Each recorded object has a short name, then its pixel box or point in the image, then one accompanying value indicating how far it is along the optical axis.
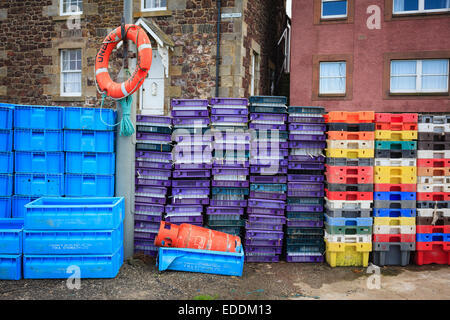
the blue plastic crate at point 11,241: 5.98
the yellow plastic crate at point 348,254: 7.21
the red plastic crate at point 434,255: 7.39
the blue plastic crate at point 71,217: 5.93
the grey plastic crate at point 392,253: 7.31
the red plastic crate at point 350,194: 7.24
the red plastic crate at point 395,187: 7.25
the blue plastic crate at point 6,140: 6.96
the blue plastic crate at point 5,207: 7.01
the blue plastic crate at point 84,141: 7.10
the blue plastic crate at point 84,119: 7.06
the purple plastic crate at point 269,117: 7.61
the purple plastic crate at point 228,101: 7.55
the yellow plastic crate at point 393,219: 7.29
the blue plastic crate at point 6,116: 6.91
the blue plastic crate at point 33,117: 7.01
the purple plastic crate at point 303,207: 7.62
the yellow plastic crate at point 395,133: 7.22
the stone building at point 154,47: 12.56
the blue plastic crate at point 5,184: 7.02
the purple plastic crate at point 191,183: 7.57
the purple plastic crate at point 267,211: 7.64
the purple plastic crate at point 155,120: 7.53
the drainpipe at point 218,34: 12.50
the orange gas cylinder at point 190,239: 6.71
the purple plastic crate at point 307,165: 7.66
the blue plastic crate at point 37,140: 7.04
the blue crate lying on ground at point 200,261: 6.43
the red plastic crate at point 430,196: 7.32
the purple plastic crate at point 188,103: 7.55
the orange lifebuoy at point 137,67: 6.74
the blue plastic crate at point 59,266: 6.00
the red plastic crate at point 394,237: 7.30
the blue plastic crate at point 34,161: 7.08
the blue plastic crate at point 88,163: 7.12
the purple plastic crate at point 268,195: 7.64
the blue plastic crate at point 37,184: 7.09
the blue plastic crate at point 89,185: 7.12
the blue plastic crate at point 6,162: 7.00
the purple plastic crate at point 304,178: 7.64
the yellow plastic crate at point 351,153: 7.23
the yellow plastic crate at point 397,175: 7.25
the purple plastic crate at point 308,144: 7.66
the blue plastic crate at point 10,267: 5.98
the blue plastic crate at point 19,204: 7.06
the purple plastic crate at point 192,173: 7.52
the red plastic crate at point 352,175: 7.23
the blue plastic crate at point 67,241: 5.96
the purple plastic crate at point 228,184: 7.58
